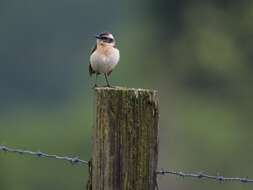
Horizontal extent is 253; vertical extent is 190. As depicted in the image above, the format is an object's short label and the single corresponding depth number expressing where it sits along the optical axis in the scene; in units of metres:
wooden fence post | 13.26
